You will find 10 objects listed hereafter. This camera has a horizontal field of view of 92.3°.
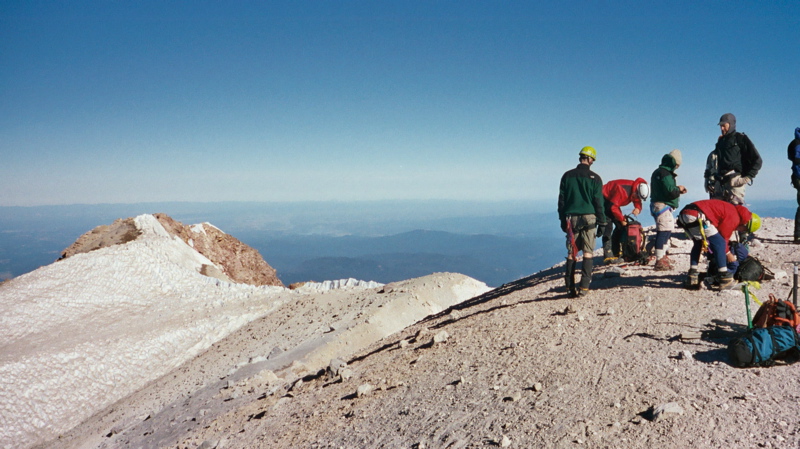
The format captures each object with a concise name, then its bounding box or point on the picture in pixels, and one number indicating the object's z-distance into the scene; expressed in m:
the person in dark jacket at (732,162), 9.49
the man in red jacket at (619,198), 10.09
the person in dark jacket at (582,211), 8.07
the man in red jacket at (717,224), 7.23
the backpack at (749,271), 7.52
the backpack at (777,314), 5.13
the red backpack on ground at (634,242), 10.42
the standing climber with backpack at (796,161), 11.10
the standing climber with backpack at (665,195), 8.98
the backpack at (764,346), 4.62
